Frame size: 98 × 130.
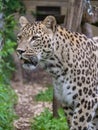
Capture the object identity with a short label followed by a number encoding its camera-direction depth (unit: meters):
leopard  11.39
